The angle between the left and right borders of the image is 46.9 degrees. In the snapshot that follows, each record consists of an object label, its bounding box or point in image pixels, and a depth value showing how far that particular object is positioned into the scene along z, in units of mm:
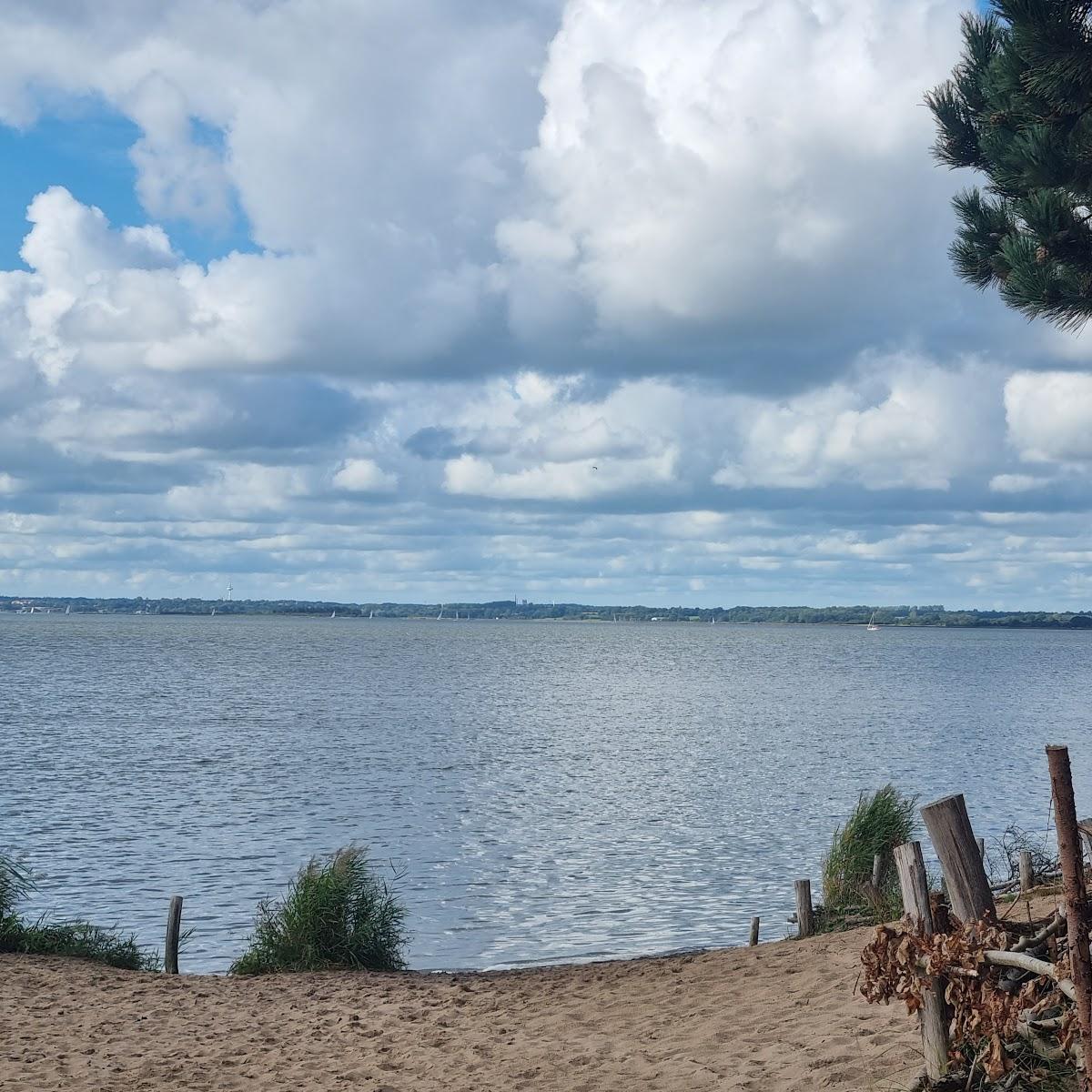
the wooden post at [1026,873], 15328
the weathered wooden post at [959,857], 7469
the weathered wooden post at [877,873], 17453
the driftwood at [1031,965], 6898
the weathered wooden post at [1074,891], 6602
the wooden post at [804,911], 17031
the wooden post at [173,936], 16859
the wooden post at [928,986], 7633
